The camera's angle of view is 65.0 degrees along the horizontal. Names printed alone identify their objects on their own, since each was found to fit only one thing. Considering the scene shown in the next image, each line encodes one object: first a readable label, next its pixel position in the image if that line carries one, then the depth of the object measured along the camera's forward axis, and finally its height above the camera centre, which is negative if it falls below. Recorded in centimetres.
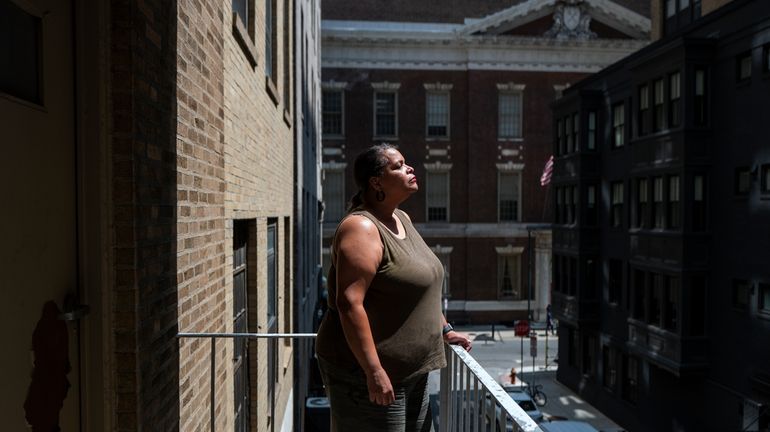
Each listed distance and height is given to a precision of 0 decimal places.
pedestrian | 3450 -647
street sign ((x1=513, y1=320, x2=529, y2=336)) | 2840 -581
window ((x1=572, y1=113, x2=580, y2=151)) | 2626 +351
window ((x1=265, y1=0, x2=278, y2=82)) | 868 +251
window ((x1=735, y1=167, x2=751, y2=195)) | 1694 +79
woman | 269 -49
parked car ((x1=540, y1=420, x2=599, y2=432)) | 1633 -602
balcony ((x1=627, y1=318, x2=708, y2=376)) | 1822 -448
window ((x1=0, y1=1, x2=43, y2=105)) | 216 +58
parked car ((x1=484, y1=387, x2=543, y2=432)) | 1908 -639
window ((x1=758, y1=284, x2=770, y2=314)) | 1577 -238
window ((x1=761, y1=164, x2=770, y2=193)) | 1598 +79
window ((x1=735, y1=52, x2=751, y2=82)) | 1681 +398
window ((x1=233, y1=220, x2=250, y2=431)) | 561 -91
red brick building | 3656 +515
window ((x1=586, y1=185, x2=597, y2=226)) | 2548 +12
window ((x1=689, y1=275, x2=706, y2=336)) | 1838 -297
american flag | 2919 +165
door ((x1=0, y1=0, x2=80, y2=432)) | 215 -4
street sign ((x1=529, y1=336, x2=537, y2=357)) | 2588 -598
